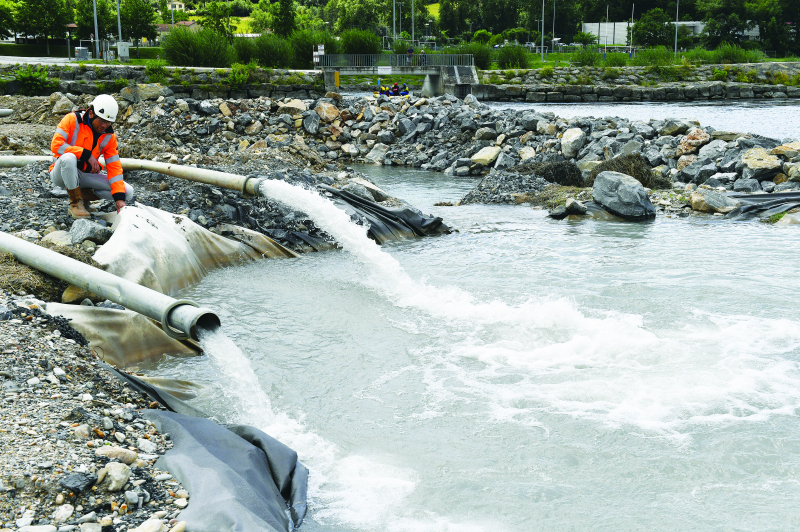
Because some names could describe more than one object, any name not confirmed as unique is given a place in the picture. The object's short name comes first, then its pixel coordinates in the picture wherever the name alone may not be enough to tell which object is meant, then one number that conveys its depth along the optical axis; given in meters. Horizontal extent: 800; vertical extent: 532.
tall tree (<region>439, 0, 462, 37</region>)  91.56
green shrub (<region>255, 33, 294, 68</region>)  37.53
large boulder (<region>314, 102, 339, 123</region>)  24.50
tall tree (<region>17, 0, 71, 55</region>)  53.50
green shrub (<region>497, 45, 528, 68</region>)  51.69
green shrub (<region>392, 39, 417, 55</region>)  47.75
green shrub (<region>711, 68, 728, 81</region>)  50.91
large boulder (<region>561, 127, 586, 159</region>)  18.83
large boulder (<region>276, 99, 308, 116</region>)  24.35
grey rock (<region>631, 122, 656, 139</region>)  19.53
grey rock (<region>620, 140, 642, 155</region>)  17.29
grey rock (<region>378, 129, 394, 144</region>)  23.66
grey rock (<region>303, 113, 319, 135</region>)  23.85
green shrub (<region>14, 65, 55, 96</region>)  27.75
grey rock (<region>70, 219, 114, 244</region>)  7.34
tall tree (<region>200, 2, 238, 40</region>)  50.38
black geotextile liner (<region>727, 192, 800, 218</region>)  12.44
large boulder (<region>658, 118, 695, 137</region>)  18.89
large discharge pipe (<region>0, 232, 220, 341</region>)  4.92
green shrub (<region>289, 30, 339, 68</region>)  40.00
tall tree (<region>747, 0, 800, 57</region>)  71.06
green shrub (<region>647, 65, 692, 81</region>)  50.91
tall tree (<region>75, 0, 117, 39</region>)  52.34
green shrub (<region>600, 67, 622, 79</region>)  50.41
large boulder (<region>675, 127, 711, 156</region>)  17.16
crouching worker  7.62
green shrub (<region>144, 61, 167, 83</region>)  31.45
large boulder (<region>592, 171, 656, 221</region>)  12.37
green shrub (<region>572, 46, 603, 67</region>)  54.06
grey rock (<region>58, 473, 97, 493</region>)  3.19
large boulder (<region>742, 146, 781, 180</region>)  14.29
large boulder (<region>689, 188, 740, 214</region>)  12.73
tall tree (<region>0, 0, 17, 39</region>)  54.97
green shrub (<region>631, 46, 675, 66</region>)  53.56
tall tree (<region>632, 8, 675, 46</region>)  73.27
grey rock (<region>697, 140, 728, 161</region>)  16.31
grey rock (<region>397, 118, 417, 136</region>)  23.98
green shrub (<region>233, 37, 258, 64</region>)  36.56
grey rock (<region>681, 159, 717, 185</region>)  15.44
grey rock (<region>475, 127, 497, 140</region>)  21.30
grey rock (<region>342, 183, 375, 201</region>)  11.43
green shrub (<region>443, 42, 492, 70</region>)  49.44
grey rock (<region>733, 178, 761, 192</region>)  14.03
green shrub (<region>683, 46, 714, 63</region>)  55.41
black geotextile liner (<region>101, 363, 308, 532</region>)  3.25
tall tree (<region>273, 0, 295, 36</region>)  50.31
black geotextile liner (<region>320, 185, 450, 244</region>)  10.73
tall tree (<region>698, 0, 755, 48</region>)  71.88
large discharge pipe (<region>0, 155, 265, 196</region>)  9.17
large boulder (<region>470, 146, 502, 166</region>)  19.98
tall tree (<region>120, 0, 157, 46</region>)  48.69
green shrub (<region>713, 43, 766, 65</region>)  55.53
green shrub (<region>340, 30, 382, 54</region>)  42.06
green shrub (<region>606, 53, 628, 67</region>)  53.56
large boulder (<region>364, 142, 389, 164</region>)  22.70
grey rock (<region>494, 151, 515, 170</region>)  19.27
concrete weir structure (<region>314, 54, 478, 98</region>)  39.38
